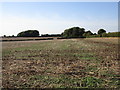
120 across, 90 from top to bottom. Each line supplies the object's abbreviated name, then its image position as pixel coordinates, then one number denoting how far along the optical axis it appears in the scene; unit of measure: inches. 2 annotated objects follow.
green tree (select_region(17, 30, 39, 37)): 4408.2
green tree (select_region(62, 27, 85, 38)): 5718.5
